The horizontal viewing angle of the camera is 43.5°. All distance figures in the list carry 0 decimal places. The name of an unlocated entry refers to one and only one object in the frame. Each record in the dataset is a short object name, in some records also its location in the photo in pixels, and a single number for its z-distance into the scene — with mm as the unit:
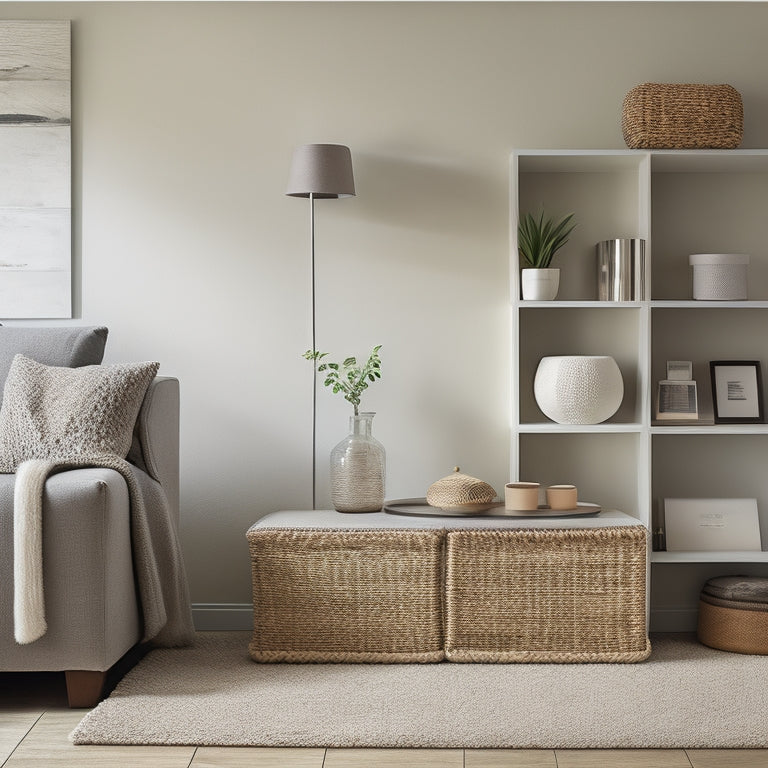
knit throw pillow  2516
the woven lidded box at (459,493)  2836
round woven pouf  2850
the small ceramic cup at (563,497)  2891
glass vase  2947
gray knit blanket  2234
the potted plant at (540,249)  3047
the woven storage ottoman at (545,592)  2689
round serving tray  2816
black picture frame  3162
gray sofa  2281
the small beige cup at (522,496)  2863
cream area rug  2139
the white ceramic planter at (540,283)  3041
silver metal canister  3039
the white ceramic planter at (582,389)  2990
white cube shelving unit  3207
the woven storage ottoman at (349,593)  2688
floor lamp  2975
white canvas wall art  3188
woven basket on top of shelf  2990
